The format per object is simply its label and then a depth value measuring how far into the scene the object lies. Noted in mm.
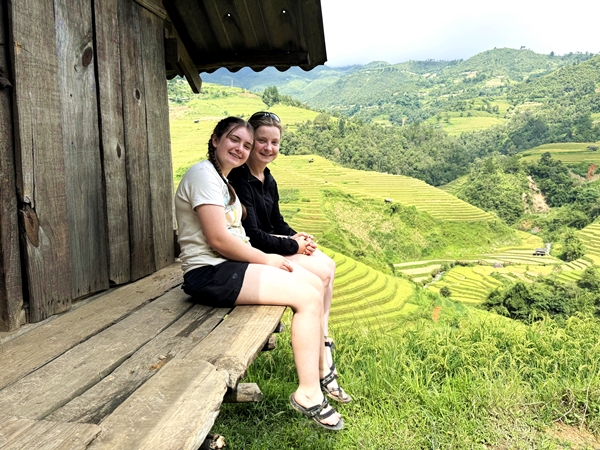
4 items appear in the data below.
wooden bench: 987
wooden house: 1810
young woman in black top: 2400
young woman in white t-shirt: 1823
